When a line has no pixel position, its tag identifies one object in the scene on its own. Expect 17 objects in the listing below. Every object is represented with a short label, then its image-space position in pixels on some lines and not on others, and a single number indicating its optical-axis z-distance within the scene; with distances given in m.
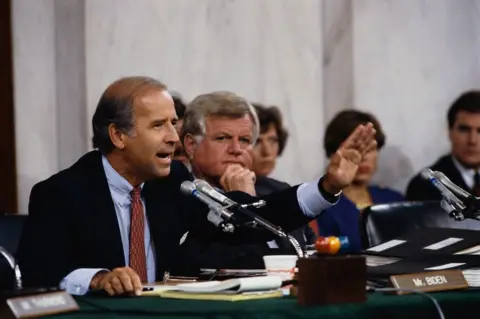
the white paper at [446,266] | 6.29
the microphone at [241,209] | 6.20
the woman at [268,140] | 12.07
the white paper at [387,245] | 6.96
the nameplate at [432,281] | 5.80
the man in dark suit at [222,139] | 9.09
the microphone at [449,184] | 6.93
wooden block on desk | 5.30
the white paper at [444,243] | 6.85
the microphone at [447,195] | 6.85
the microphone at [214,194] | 6.29
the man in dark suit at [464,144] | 12.73
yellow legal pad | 5.62
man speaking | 7.08
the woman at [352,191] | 10.74
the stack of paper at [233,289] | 5.72
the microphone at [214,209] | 6.20
